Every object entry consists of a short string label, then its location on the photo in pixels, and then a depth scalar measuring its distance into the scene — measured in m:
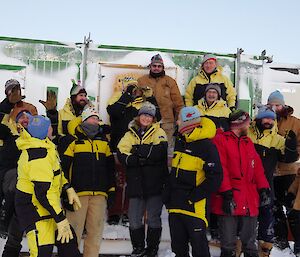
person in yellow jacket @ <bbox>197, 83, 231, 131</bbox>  5.48
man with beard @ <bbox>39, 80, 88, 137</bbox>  5.48
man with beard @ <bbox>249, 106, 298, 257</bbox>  5.17
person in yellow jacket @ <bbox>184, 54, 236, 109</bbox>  5.93
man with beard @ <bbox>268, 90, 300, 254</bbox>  5.68
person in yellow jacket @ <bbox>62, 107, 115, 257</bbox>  4.84
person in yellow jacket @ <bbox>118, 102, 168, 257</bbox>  4.90
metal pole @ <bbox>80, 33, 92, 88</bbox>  6.00
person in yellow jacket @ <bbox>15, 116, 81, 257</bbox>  3.77
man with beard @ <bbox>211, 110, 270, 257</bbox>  4.53
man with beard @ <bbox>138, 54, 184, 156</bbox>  5.95
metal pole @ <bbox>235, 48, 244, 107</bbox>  6.38
